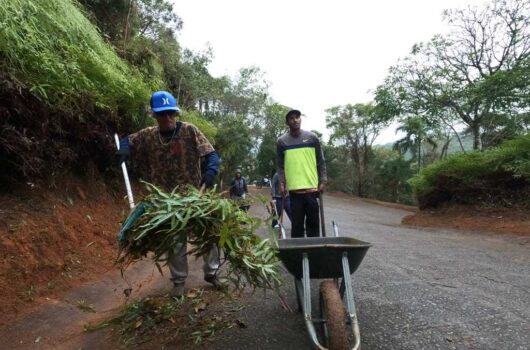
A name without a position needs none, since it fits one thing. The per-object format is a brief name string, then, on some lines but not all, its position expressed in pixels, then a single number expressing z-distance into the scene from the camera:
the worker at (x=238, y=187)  12.32
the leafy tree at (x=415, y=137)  22.08
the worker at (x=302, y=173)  4.79
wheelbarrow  2.40
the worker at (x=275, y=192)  9.84
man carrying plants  4.05
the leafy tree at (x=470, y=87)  15.31
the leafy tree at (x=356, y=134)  31.36
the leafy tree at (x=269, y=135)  35.75
